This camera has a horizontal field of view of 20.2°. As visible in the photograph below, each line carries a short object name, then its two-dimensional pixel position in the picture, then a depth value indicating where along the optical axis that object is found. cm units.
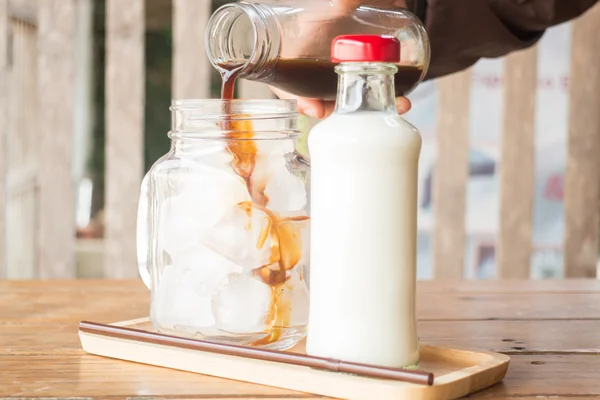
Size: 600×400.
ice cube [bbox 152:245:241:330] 95
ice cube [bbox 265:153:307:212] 97
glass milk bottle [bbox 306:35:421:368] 88
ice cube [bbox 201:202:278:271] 95
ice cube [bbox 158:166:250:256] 96
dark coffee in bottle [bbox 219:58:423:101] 103
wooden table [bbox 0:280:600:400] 91
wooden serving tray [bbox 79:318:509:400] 88
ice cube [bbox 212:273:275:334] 95
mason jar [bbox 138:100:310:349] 95
